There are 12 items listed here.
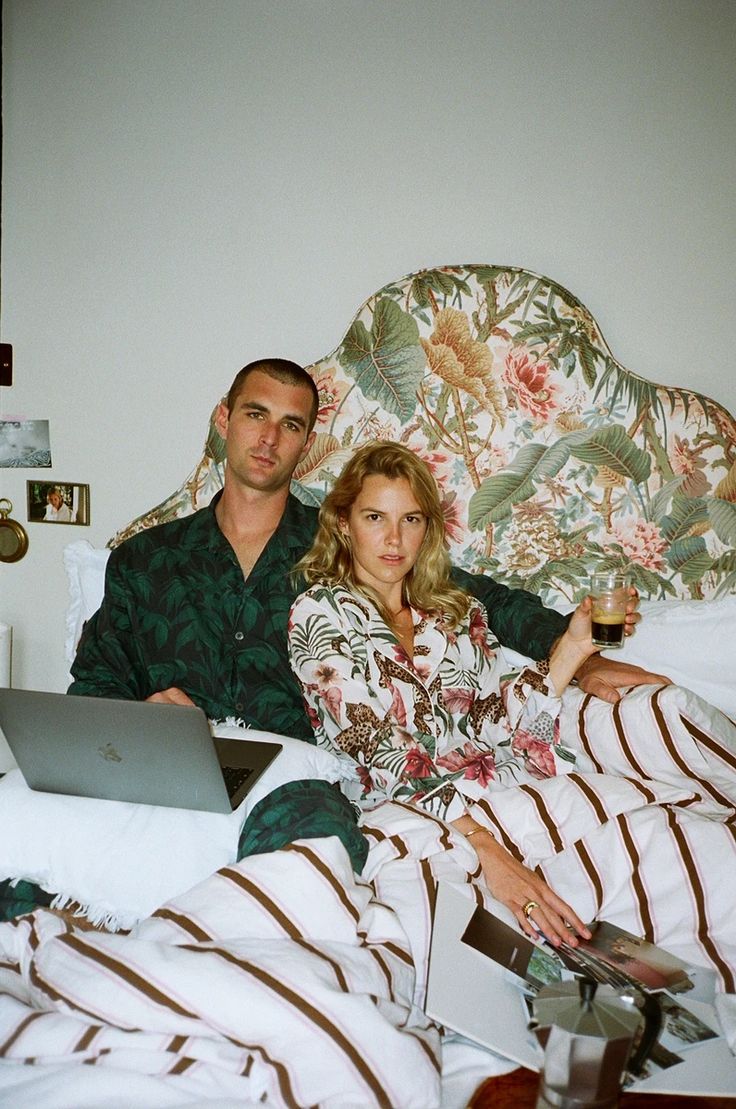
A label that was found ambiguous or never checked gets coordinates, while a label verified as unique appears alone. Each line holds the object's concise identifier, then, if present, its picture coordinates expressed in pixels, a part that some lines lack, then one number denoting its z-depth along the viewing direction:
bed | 0.85
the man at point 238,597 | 2.04
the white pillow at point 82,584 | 2.29
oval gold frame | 2.65
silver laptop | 1.26
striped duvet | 0.83
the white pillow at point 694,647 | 1.92
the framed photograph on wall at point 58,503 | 2.57
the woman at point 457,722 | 1.33
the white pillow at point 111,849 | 1.31
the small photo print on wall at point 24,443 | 2.60
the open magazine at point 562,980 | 0.95
